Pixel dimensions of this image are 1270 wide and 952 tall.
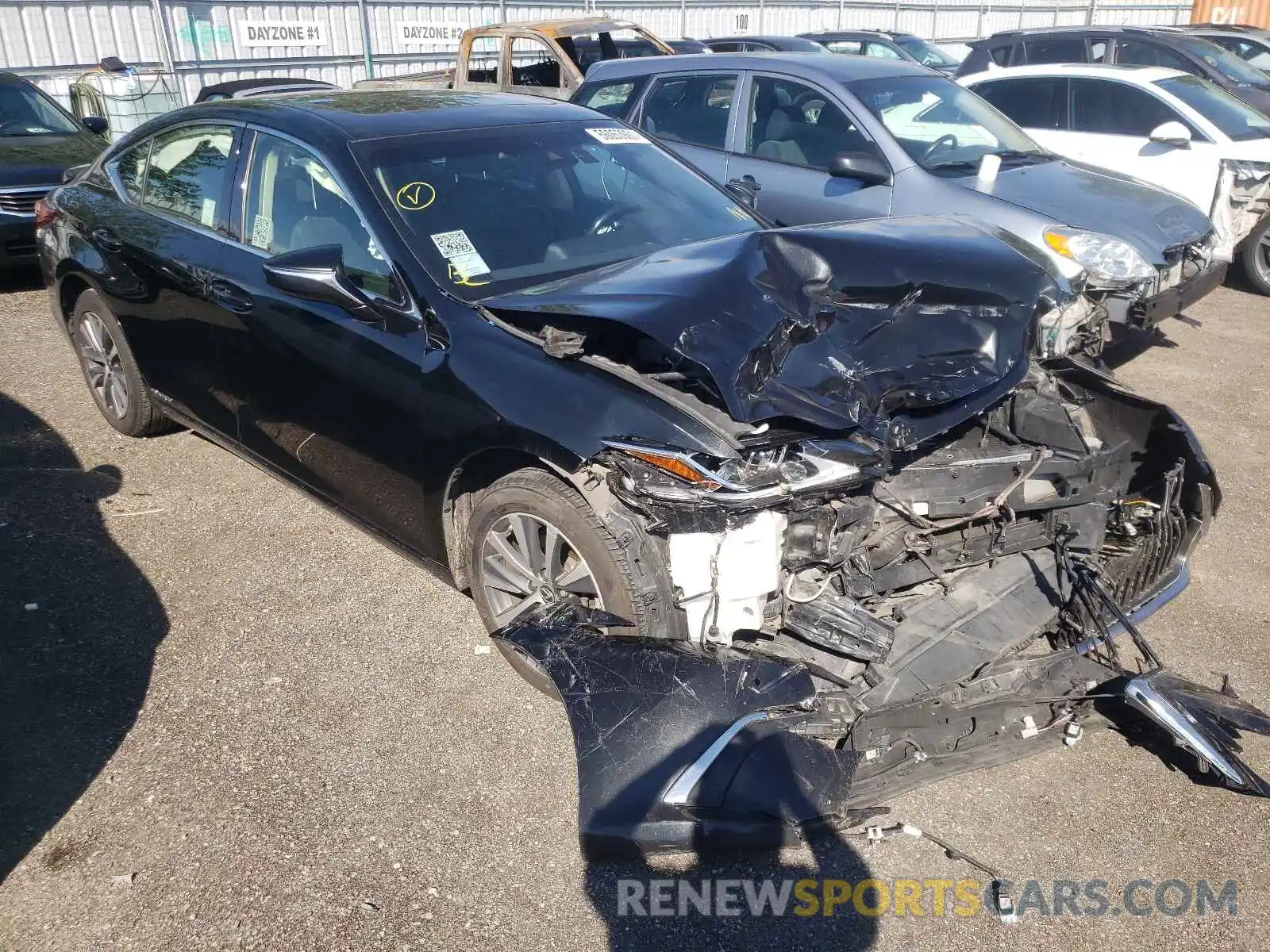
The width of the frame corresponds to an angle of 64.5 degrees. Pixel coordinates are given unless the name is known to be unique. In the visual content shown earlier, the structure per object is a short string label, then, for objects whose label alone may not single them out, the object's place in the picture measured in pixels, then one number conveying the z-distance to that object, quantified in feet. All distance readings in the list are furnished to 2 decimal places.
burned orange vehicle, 36.81
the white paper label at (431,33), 55.01
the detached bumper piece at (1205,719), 8.93
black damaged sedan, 8.95
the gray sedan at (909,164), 19.76
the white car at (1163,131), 25.04
